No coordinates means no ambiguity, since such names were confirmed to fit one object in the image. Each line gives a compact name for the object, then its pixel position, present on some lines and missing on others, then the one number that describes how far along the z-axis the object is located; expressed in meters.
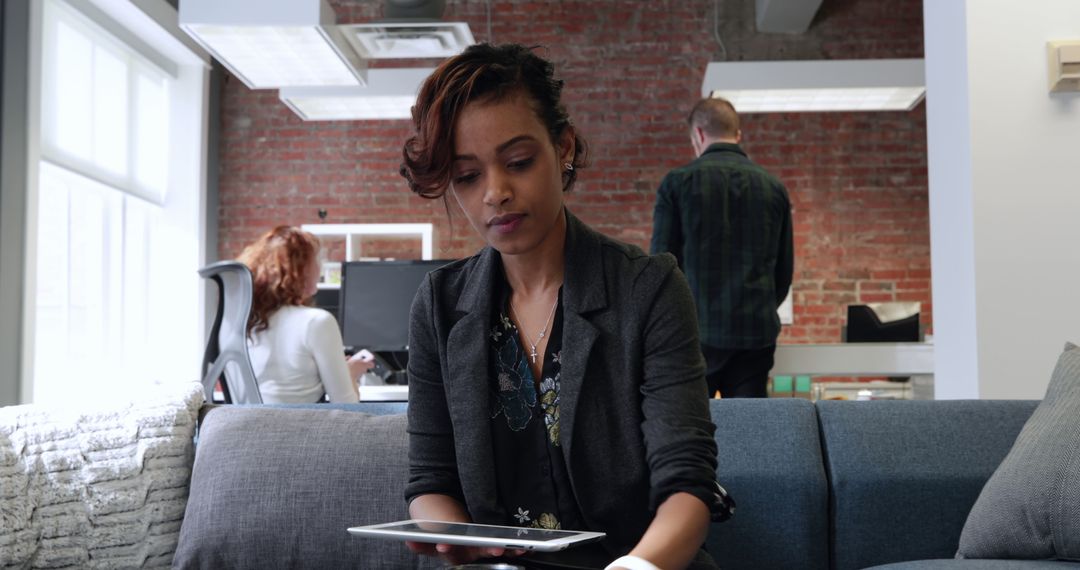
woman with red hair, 3.64
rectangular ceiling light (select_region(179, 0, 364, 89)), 4.27
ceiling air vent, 4.67
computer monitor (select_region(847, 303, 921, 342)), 4.78
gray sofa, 2.01
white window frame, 7.12
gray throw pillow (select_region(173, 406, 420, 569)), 2.03
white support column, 2.70
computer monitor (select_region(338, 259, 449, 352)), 4.68
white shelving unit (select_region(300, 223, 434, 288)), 7.07
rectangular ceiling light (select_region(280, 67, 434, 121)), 5.94
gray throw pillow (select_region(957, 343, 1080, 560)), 1.77
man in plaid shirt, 3.32
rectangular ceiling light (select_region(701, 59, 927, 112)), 5.67
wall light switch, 2.67
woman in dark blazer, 1.33
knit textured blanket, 2.03
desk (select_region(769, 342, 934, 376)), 3.84
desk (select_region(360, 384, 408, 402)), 4.40
